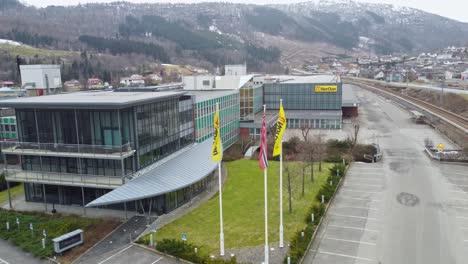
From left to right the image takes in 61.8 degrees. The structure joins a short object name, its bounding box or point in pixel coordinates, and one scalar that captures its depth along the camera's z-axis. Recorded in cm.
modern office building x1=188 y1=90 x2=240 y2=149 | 4300
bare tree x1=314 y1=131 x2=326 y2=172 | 3997
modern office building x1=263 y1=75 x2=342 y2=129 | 6738
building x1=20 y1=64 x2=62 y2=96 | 6338
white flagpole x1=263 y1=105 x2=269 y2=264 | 2061
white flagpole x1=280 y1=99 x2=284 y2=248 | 2327
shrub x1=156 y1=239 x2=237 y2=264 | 2143
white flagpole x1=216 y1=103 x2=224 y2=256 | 2277
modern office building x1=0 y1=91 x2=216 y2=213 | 2922
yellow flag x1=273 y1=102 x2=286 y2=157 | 2114
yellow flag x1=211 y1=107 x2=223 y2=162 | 2275
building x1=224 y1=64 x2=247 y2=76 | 7350
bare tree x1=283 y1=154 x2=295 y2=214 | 3970
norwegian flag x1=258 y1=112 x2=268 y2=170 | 2083
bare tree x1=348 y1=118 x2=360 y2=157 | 4785
